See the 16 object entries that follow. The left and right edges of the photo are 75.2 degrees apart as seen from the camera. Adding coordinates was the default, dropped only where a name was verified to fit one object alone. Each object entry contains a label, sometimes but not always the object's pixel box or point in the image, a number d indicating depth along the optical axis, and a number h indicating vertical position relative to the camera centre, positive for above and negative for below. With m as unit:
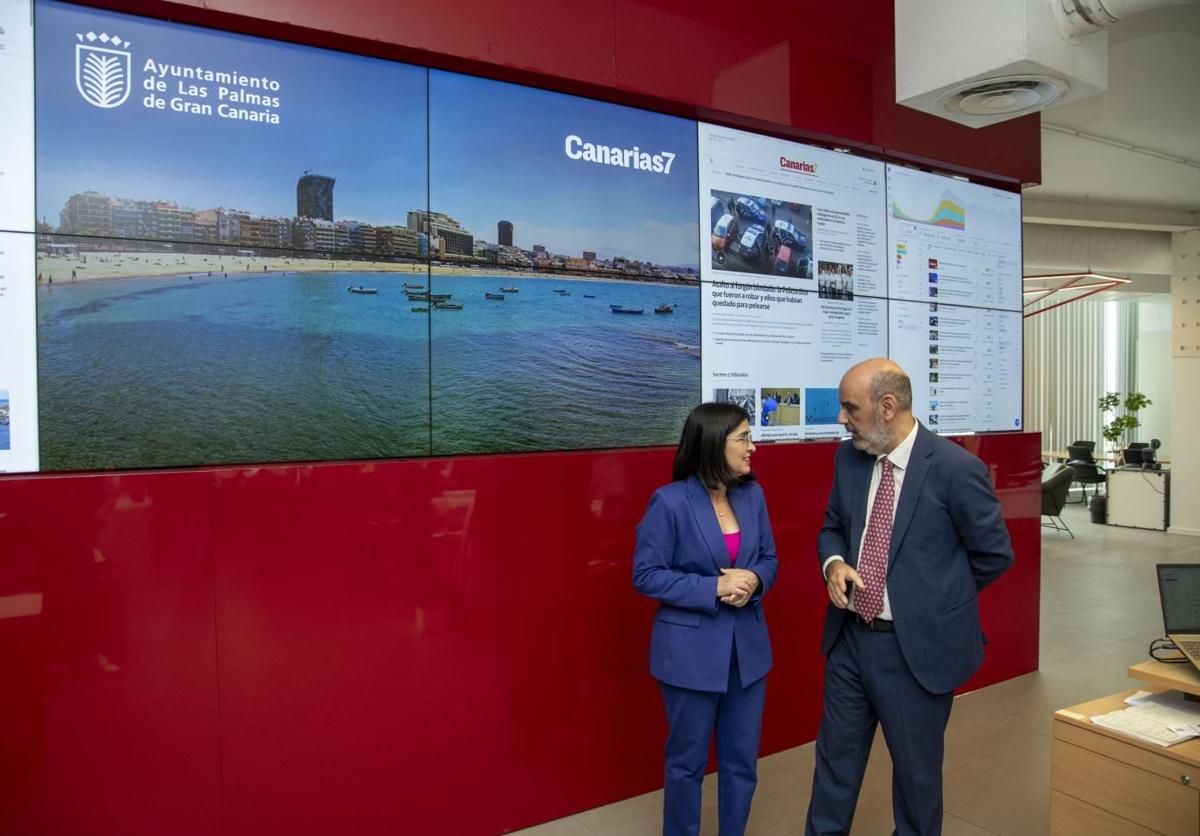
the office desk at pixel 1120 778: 2.29 -1.18
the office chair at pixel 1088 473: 13.97 -1.36
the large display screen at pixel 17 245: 2.36 +0.45
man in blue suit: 2.51 -0.64
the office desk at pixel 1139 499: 11.92 -1.57
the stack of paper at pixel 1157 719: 2.41 -1.04
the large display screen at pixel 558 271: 3.11 +0.54
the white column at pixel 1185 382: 11.39 +0.25
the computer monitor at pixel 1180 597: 2.63 -0.67
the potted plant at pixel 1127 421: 14.13 -0.41
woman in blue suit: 2.61 -0.75
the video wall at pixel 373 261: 2.45 +0.53
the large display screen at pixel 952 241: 4.53 +0.97
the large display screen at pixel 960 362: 4.57 +0.22
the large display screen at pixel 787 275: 3.79 +0.63
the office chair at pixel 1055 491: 11.25 -1.35
